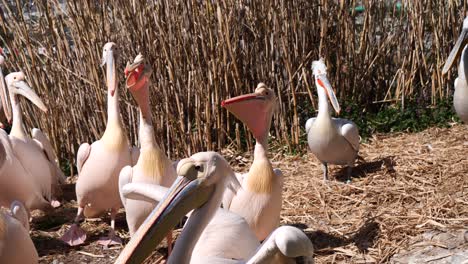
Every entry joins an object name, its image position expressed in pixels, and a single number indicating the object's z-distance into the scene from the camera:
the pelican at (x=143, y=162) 3.70
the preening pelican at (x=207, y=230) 2.32
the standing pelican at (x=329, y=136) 4.62
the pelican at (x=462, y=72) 4.50
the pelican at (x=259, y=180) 3.57
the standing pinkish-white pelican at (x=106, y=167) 4.21
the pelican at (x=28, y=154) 4.36
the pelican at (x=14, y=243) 3.27
